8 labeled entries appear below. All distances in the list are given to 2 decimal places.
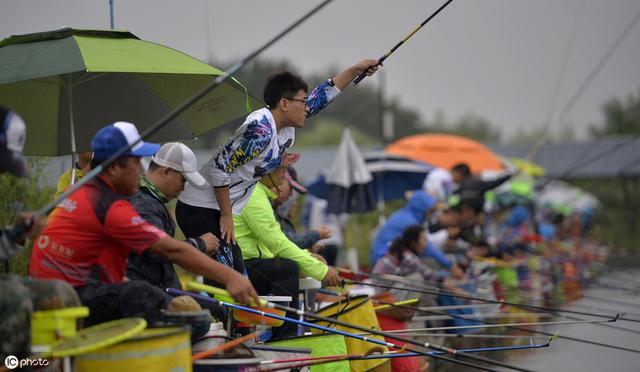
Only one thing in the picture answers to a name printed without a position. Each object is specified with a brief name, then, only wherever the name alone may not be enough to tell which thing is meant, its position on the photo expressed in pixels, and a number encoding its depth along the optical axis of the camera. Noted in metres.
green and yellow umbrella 14.78
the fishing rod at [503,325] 14.13
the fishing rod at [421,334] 15.43
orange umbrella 43.94
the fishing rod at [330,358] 11.64
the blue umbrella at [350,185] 30.48
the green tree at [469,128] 163.96
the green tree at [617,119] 129.50
